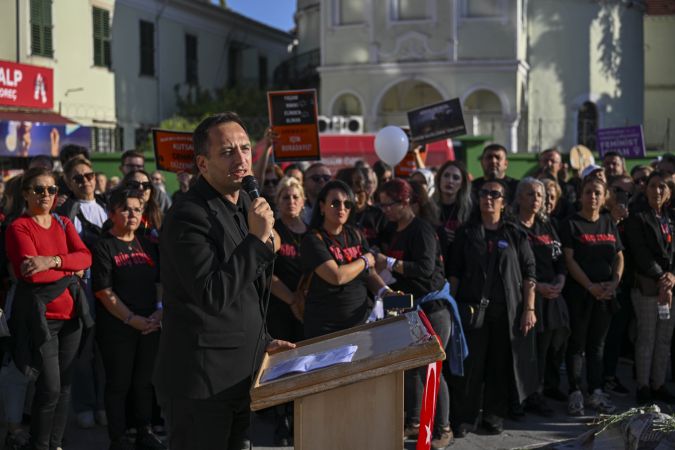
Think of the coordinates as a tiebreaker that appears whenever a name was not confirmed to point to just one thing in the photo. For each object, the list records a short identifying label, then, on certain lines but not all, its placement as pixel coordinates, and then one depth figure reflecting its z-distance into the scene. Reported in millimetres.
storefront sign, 19797
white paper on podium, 3111
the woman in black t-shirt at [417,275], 6254
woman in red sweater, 5641
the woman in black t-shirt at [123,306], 6043
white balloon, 10551
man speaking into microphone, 3096
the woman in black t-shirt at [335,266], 5871
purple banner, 13172
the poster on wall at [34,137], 18328
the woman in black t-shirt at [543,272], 7066
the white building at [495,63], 26234
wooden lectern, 3025
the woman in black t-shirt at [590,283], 7309
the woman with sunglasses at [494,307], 6582
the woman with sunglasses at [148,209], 6441
